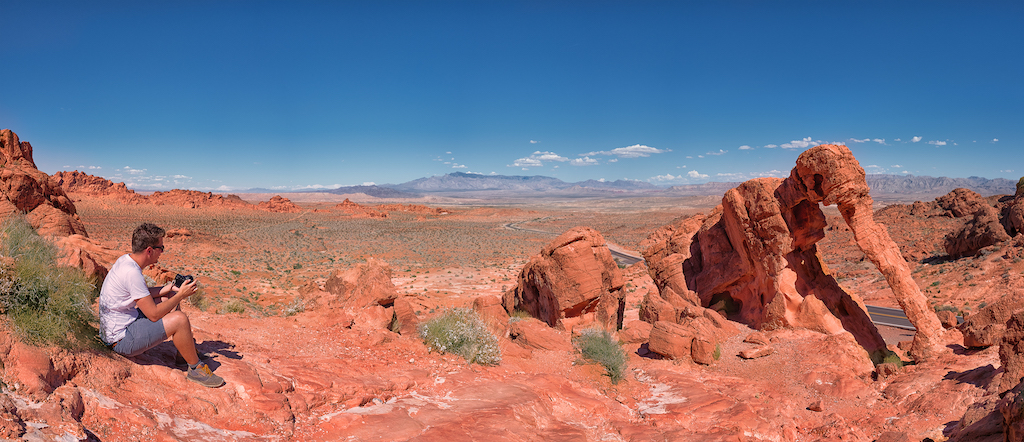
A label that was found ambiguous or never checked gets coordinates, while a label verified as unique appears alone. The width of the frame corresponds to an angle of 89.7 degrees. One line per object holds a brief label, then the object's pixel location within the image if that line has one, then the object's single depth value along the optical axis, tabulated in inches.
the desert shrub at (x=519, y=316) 638.5
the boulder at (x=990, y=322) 390.3
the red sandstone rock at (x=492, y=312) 541.3
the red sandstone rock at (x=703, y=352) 477.4
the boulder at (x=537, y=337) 479.8
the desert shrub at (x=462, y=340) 365.1
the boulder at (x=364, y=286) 455.2
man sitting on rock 200.7
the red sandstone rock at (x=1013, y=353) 261.6
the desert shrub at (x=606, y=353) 429.1
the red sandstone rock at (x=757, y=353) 480.7
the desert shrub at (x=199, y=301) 475.2
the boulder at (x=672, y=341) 490.6
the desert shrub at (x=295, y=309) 431.2
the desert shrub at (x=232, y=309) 472.8
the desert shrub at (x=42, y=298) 178.4
